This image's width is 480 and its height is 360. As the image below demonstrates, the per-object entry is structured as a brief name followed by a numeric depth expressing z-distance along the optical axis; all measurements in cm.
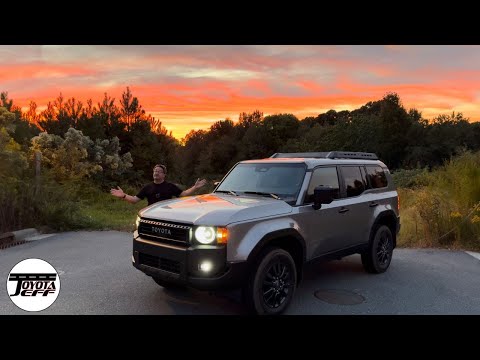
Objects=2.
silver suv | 451
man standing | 751
